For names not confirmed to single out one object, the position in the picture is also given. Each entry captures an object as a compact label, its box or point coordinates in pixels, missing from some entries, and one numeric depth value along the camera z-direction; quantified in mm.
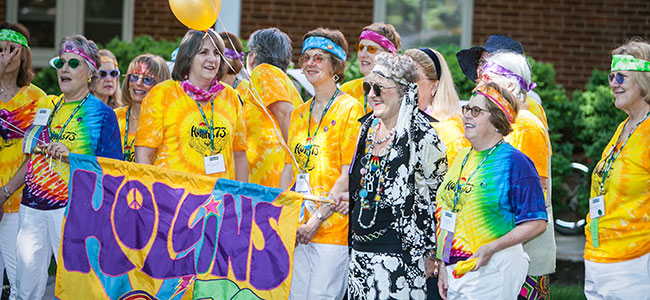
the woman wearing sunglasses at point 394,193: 9203
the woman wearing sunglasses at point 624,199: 9375
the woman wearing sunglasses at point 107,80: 13824
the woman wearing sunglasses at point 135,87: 13414
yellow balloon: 11125
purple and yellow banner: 10250
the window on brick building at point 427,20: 24828
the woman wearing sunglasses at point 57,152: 11117
